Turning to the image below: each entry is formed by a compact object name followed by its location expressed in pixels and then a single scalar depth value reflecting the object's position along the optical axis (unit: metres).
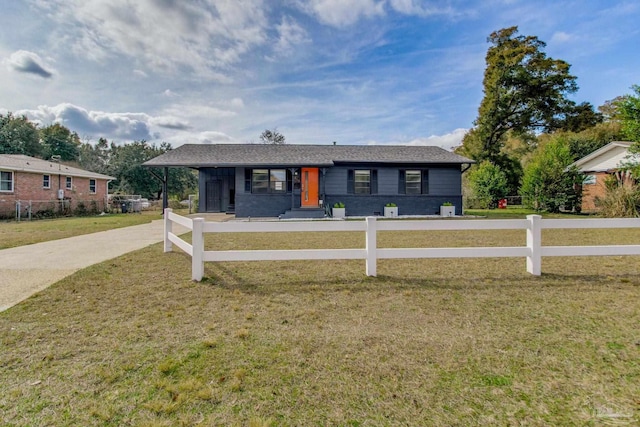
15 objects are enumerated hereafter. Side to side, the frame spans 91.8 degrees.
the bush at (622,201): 14.30
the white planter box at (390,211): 17.45
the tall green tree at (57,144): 39.16
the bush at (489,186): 23.42
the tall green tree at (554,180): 18.55
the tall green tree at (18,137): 33.25
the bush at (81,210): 20.34
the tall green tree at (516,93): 26.77
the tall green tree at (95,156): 40.41
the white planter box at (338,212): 16.83
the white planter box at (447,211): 17.88
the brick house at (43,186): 17.66
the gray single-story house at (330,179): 17.08
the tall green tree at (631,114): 13.77
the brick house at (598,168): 18.64
